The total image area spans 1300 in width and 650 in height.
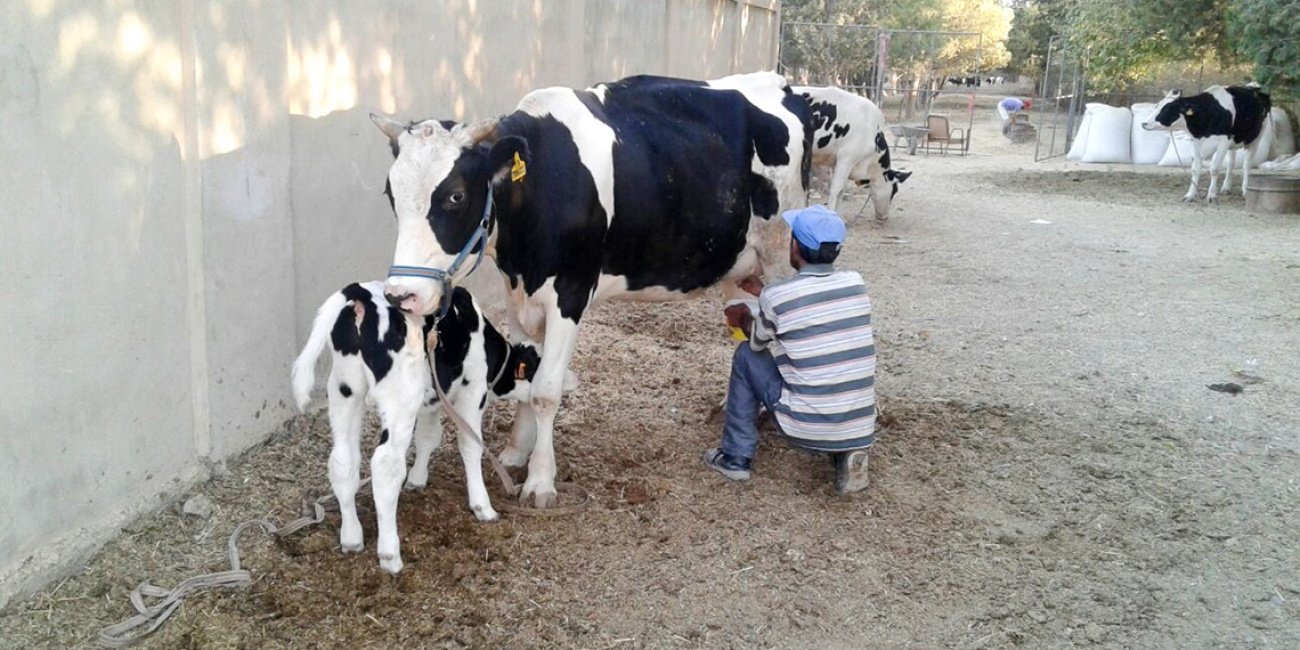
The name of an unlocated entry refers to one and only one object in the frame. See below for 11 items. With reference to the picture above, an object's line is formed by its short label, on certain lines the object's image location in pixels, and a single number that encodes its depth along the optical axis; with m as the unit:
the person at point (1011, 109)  28.94
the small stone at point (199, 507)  4.10
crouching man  4.38
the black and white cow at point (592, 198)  3.70
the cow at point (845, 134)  11.67
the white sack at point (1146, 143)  22.33
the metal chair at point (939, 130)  23.89
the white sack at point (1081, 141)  23.39
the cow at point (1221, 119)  15.83
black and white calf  3.58
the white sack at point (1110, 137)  22.83
